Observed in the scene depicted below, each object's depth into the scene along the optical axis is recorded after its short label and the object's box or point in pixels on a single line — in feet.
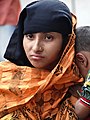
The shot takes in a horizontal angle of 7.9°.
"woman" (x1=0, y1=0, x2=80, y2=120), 8.06
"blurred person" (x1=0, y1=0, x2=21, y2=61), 10.46
